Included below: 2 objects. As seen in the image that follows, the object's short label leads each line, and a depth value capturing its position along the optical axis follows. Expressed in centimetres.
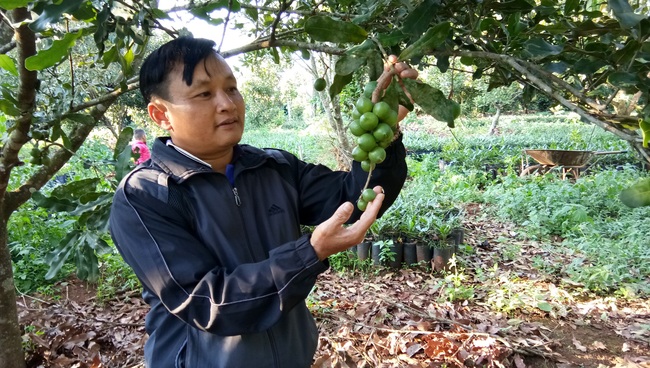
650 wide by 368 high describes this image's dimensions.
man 110
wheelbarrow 755
